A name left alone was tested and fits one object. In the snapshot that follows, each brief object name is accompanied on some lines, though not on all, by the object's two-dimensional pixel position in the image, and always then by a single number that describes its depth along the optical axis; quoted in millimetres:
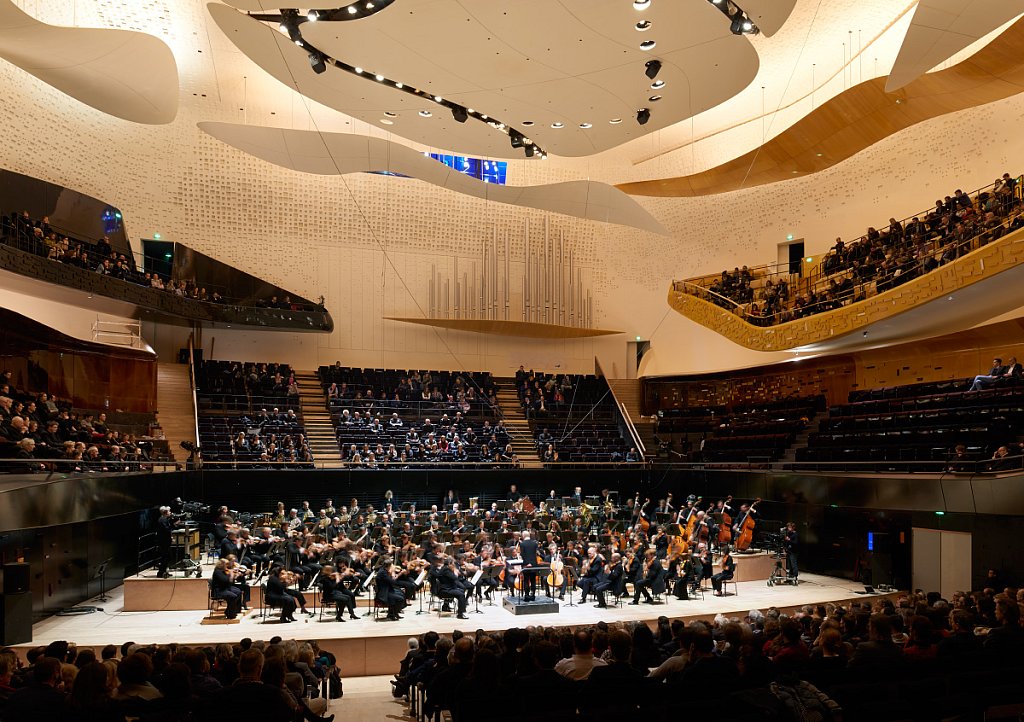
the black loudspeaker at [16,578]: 10281
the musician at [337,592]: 11688
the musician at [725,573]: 14266
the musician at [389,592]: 11969
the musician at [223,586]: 11617
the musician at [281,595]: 11469
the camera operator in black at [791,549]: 15602
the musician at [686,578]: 13844
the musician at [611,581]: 13094
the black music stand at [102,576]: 14039
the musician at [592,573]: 13328
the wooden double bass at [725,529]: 16500
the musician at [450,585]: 12168
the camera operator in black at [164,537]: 13570
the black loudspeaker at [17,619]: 10117
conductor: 12734
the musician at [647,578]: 13531
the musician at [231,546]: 12797
